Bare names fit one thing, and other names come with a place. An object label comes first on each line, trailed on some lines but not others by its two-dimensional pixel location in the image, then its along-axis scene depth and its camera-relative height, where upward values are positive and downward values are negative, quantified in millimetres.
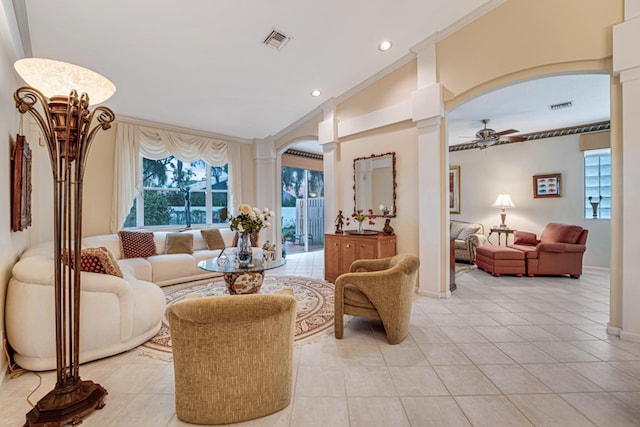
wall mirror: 4175 +425
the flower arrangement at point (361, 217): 4168 -100
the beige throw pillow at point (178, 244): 4574 -533
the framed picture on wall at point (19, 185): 2219 +245
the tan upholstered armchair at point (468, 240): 5684 -653
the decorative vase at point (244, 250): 3203 -454
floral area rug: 2584 -1159
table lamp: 6020 +112
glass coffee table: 3100 -751
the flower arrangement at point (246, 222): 3127 -118
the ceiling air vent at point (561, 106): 4508 +1735
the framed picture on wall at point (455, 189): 7074 +536
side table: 5906 -496
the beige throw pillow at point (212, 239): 5031 -503
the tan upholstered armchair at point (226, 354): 1461 -783
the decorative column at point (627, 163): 2326 +392
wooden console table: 3828 -574
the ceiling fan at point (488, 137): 5062 +1358
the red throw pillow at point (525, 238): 5371 -600
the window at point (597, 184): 5336 +483
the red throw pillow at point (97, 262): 2371 -430
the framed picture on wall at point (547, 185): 5672 +491
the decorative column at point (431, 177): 3537 +437
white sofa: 1968 -786
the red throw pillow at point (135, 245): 4211 -499
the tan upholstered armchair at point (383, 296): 2391 -787
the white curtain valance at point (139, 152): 4621 +1158
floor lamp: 1499 +338
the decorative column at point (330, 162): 4812 +869
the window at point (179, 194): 5160 +377
